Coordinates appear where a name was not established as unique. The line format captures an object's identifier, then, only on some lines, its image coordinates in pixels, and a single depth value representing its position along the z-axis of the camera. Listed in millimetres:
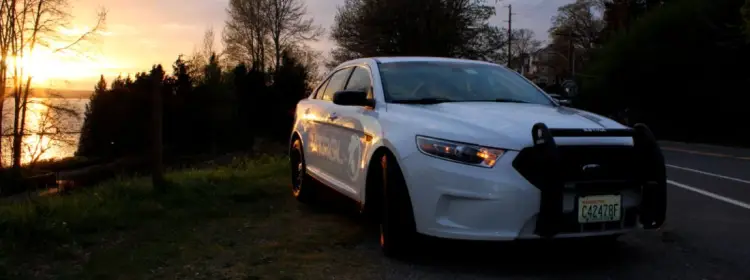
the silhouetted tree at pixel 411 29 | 39062
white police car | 4129
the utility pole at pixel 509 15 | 61244
